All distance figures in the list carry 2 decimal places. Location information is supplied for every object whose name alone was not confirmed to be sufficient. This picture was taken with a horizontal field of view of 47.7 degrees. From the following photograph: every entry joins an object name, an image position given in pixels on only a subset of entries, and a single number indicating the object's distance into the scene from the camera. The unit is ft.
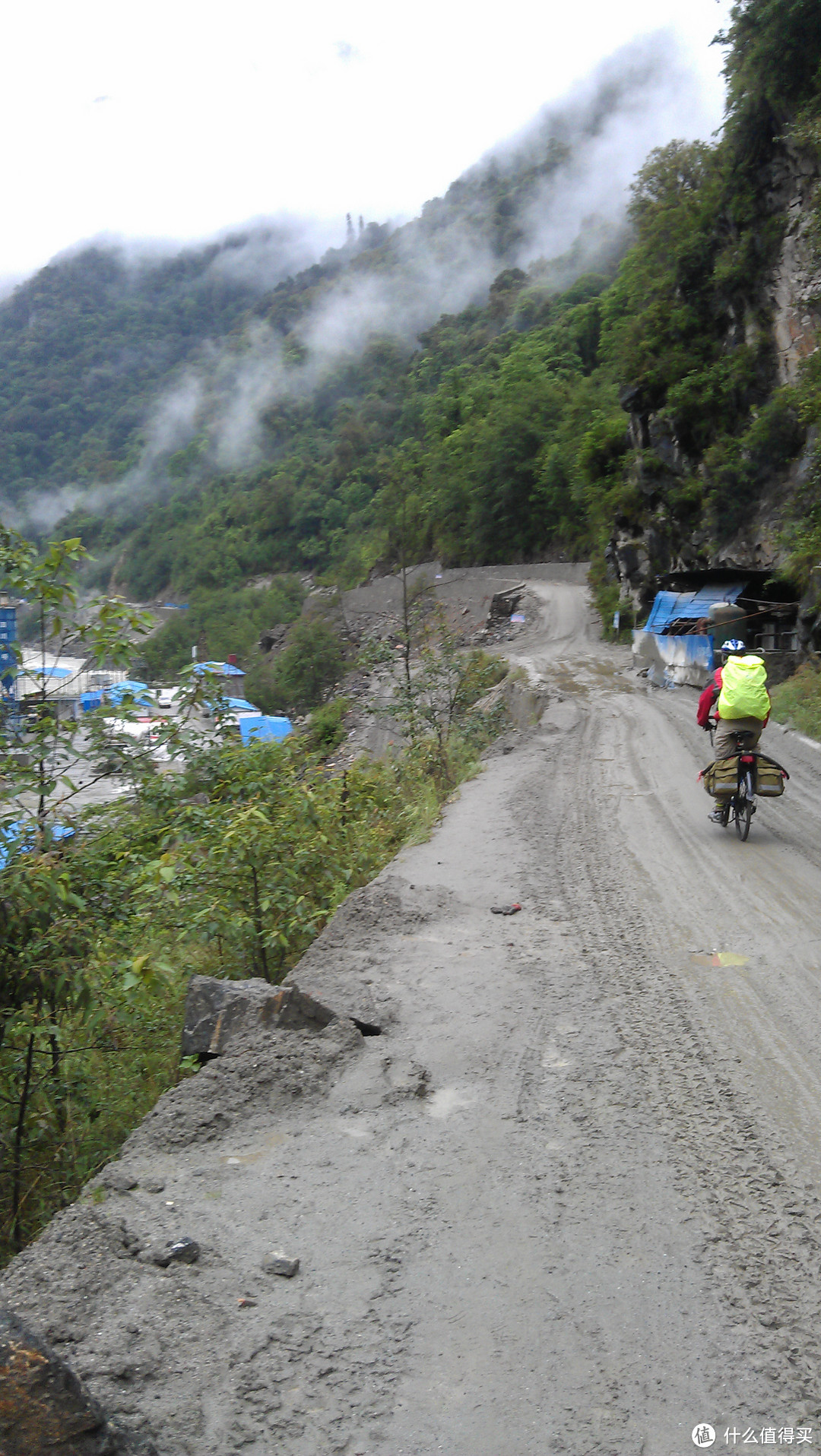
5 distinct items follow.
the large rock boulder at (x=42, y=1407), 6.88
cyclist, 29.55
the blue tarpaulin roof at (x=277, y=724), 108.71
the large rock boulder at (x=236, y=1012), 15.74
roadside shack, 79.92
